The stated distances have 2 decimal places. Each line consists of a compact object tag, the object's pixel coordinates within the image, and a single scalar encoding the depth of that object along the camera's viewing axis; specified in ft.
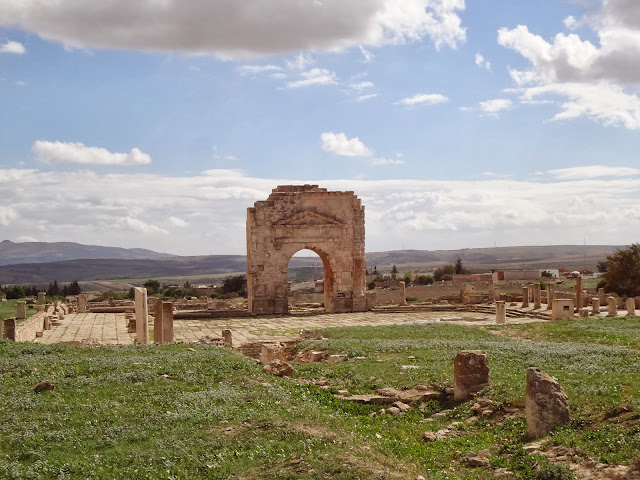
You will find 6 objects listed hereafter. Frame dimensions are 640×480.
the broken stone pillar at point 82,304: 140.26
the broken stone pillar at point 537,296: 123.65
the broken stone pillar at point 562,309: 98.99
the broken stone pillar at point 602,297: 126.00
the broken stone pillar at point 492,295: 137.18
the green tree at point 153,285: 240.08
